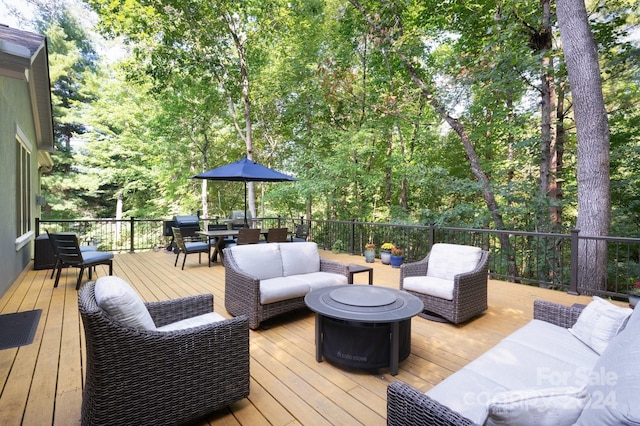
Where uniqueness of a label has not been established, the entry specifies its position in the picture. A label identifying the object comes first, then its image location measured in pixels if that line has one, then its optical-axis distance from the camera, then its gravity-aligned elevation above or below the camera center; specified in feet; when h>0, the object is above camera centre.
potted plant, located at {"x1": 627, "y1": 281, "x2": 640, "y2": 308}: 12.14 -3.52
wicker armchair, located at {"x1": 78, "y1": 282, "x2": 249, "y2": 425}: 4.95 -2.88
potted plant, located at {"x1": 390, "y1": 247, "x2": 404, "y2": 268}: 20.80 -3.23
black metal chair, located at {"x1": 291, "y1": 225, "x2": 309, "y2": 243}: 24.82 -1.91
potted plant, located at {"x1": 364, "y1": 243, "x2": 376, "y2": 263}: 22.82 -3.27
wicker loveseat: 10.27 -2.59
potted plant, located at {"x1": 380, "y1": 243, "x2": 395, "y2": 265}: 21.91 -3.22
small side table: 12.25 -2.40
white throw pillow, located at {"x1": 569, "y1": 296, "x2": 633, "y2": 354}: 5.95 -2.32
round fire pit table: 7.50 -3.07
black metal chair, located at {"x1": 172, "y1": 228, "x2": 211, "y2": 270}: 20.17 -2.38
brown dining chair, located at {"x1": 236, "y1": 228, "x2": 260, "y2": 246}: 19.07 -1.66
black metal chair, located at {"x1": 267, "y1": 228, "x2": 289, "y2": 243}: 21.10 -1.72
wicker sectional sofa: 2.84 -2.49
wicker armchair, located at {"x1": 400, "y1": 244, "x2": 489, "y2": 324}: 10.53 -2.98
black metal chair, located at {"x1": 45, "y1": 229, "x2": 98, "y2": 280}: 17.50 -2.27
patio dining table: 20.43 -1.75
